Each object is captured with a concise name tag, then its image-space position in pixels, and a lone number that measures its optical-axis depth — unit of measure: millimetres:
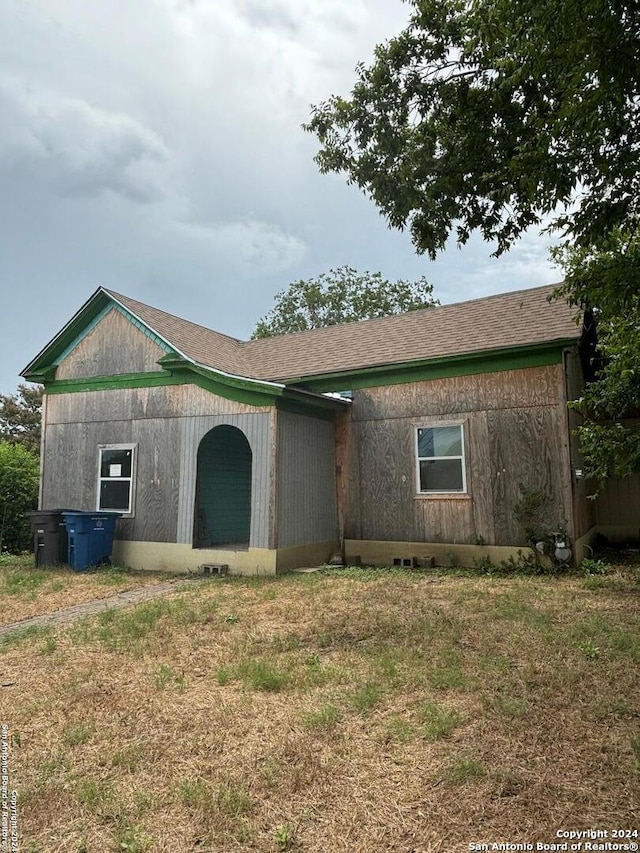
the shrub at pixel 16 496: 13453
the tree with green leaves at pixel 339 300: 33750
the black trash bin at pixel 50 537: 10461
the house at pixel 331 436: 9367
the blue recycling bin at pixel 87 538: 10117
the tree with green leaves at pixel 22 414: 28594
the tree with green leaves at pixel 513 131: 3725
